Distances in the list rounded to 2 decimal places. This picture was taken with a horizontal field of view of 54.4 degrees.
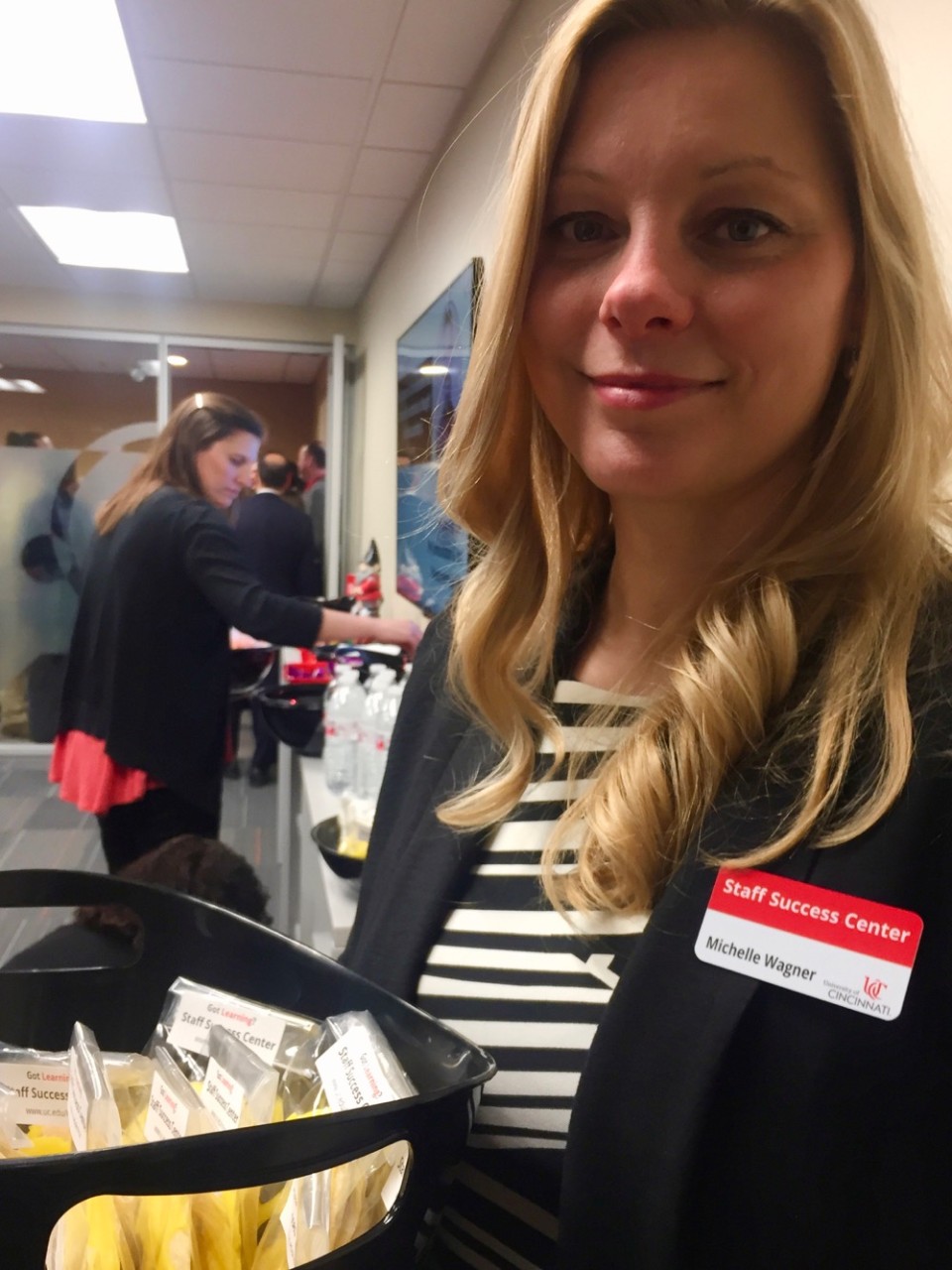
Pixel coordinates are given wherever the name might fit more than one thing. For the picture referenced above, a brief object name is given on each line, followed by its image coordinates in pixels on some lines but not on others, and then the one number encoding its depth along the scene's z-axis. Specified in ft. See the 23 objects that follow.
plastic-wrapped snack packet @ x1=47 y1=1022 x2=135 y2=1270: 1.38
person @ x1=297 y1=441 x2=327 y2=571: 18.65
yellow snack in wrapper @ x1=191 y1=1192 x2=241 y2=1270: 1.42
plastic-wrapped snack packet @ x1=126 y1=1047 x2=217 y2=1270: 1.40
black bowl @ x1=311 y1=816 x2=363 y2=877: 5.36
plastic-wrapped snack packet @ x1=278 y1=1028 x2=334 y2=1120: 1.73
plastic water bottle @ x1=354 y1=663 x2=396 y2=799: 7.09
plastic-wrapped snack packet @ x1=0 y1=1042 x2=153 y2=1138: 1.72
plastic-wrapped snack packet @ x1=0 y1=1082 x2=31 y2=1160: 1.61
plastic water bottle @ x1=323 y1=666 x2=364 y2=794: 7.63
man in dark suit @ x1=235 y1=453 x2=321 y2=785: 16.02
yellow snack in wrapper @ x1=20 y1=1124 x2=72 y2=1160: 1.62
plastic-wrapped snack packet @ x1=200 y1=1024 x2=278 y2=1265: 1.48
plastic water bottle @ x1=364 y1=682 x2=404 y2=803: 6.99
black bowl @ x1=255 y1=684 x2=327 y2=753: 8.77
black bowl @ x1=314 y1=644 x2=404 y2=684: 9.05
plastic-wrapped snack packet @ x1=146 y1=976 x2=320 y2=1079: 1.85
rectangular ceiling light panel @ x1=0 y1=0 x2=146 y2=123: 7.88
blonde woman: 1.81
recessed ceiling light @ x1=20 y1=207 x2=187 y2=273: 13.53
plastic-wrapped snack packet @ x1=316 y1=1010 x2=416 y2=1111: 1.62
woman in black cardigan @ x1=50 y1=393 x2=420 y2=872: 7.64
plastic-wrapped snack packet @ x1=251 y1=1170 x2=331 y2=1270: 1.44
